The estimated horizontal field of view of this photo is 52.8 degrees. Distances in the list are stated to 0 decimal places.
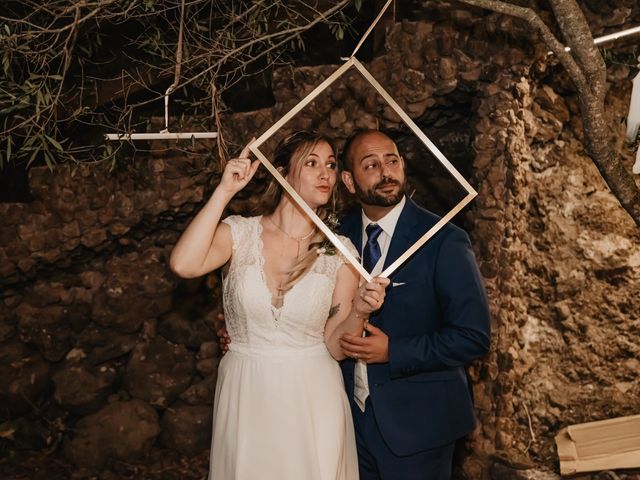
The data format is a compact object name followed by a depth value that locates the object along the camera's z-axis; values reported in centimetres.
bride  276
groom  289
